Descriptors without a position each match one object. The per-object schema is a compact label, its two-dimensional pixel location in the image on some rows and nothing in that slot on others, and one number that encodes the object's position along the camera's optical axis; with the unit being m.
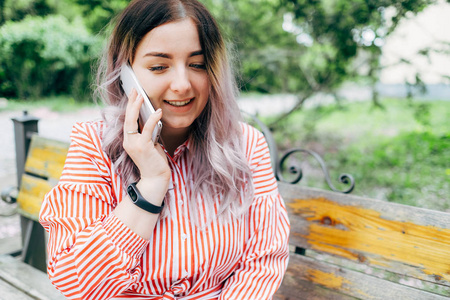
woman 1.29
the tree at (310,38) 3.60
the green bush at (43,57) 7.80
